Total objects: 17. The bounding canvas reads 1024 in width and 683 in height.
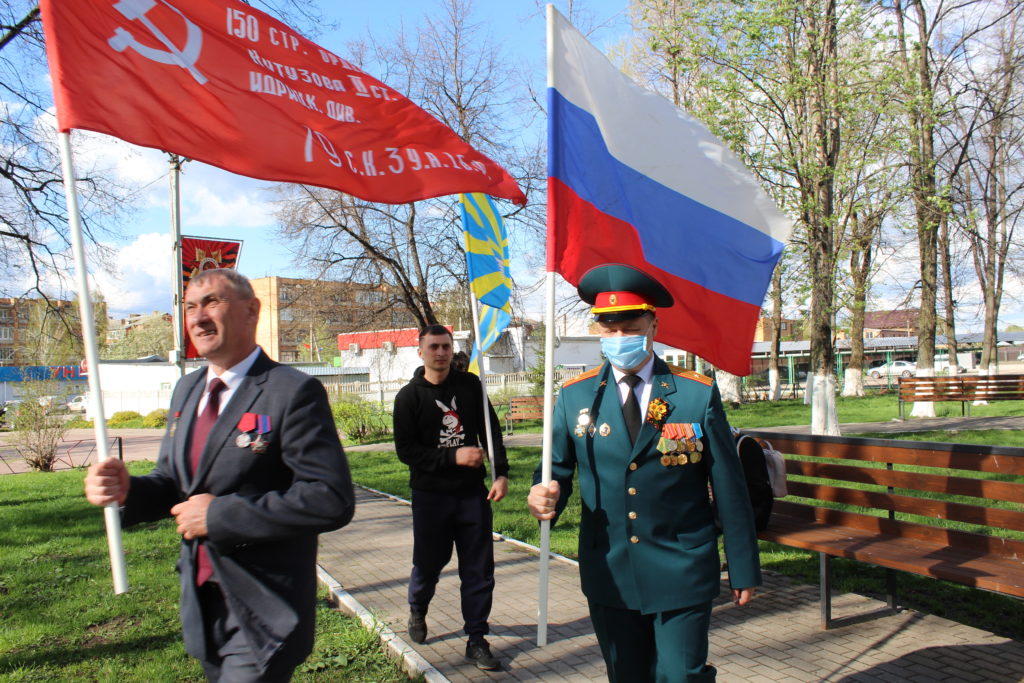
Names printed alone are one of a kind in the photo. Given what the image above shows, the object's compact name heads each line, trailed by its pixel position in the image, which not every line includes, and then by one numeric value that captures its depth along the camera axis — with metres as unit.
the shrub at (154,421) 39.38
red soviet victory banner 3.36
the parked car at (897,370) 55.31
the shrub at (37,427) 17.84
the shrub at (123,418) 43.09
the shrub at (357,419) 21.61
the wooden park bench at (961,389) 19.83
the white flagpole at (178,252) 10.16
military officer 2.99
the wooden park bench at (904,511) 4.53
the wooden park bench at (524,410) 22.25
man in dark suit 2.41
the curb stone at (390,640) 4.48
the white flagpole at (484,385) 5.08
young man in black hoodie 4.82
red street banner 12.07
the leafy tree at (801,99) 14.29
